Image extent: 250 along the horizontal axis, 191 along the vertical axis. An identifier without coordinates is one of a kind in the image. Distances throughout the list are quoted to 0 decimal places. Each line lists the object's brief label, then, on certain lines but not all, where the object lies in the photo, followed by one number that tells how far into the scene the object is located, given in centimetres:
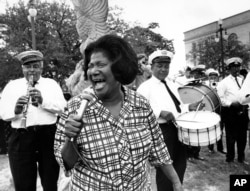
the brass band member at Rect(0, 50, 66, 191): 293
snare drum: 314
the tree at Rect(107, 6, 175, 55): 2652
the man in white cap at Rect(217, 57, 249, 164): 545
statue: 584
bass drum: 372
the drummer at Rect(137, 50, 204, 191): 333
